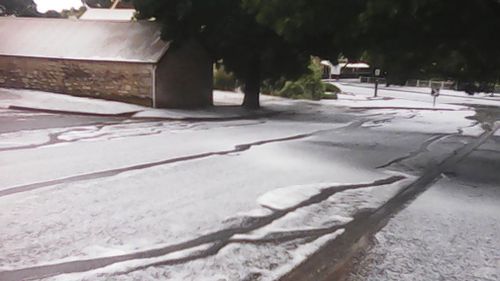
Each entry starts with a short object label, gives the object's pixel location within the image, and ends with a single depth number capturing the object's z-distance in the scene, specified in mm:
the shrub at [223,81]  36531
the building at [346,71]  71875
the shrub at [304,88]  33531
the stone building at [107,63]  19922
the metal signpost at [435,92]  30641
